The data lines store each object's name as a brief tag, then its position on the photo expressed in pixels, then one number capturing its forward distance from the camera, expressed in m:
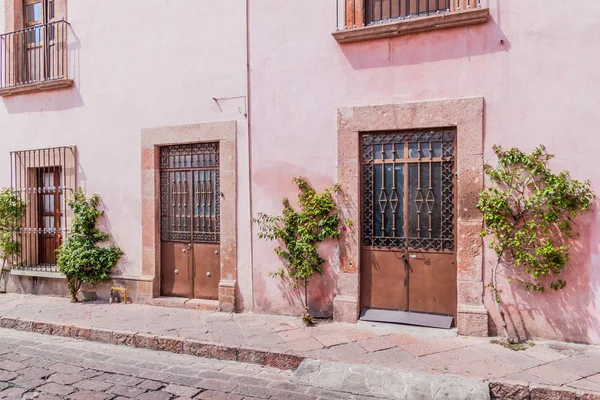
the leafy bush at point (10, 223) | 8.07
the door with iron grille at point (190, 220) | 6.86
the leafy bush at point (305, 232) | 5.95
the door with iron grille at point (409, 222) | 5.62
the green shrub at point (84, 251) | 7.20
